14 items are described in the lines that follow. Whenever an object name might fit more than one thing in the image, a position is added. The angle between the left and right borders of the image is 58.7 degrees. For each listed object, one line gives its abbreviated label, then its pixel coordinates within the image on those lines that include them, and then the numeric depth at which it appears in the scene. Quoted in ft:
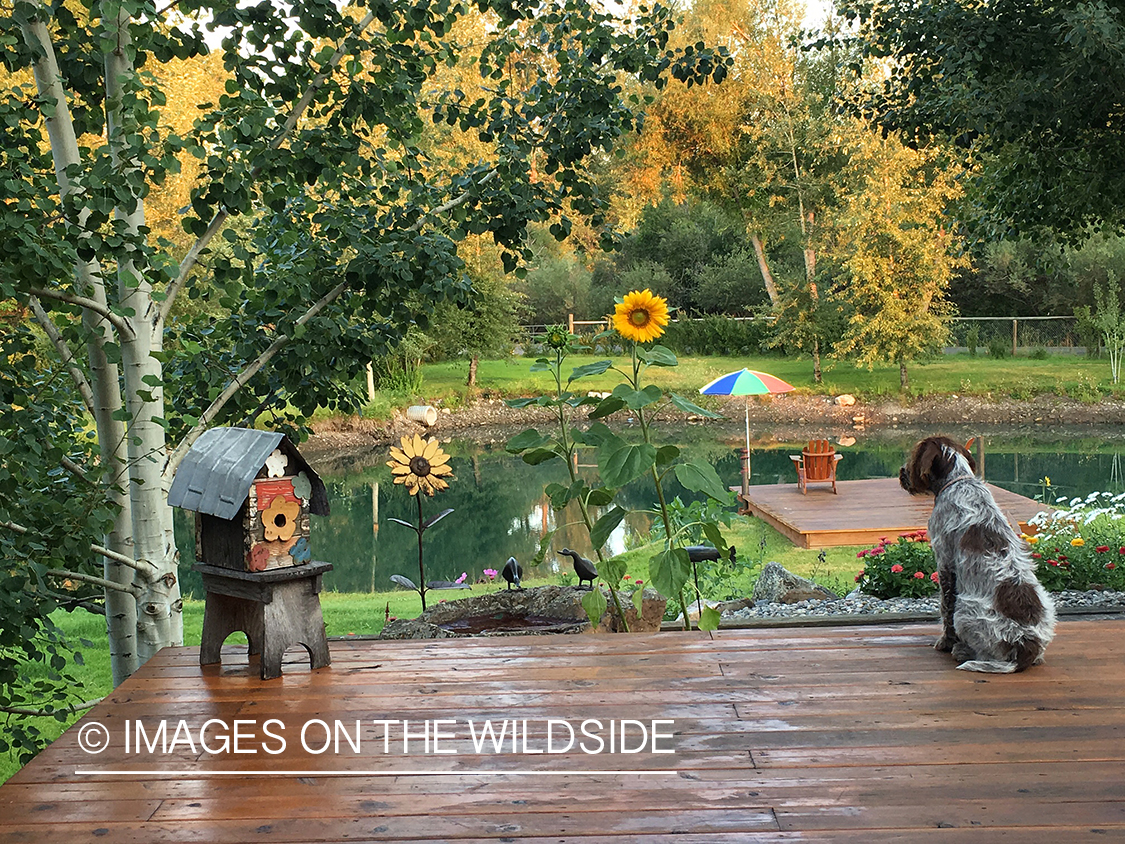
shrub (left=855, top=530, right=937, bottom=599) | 20.10
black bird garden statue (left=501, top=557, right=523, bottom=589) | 14.90
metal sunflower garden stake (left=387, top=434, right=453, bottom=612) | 14.25
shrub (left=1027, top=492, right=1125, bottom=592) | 18.83
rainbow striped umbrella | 38.20
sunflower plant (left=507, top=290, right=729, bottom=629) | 10.60
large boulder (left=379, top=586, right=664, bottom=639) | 13.92
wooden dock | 32.12
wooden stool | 9.33
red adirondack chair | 39.02
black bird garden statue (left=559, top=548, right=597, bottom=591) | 13.91
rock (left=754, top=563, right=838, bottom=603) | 20.39
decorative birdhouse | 9.27
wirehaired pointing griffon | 9.17
